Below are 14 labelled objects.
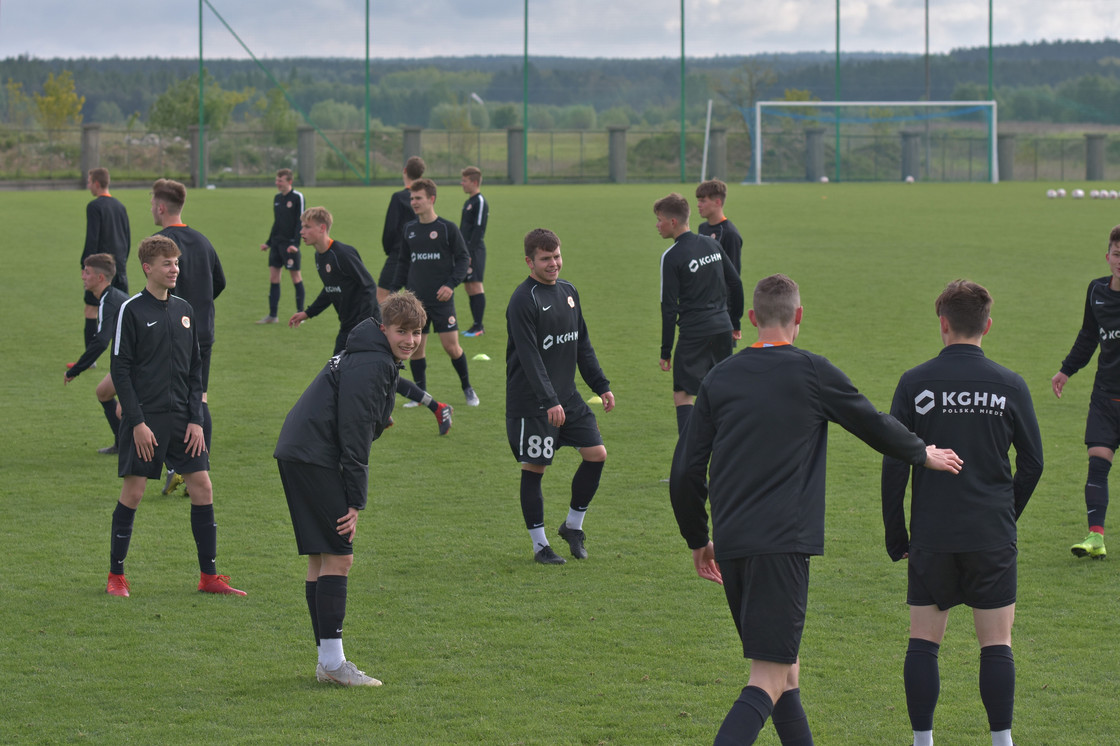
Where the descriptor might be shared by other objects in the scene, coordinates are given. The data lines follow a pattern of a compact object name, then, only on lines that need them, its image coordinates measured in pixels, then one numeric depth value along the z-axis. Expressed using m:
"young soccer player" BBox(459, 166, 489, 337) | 28.62
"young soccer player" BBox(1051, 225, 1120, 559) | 13.73
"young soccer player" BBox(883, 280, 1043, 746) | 8.63
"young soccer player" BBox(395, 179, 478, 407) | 22.47
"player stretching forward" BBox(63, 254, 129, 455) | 16.59
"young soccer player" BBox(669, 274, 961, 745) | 7.89
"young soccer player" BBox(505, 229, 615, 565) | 13.54
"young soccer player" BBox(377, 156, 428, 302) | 24.42
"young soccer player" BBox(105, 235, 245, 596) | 12.52
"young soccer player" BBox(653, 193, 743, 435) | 17.27
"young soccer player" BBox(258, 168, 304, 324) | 33.34
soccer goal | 98.87
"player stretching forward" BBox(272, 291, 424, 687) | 10.09
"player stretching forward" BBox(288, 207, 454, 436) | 19.27
